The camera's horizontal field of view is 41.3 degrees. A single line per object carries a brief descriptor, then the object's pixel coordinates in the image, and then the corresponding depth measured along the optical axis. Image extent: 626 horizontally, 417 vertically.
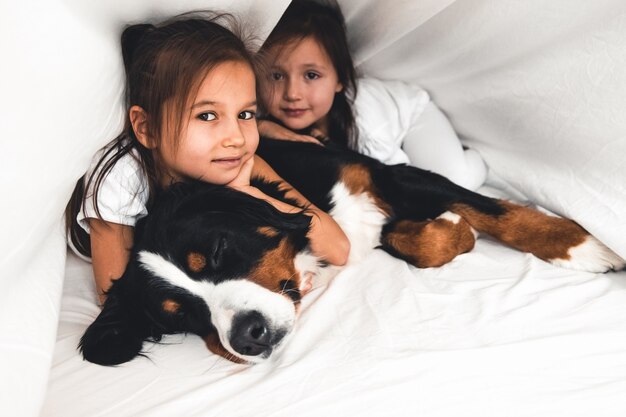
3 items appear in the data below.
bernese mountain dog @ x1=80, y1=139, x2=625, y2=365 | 0.85
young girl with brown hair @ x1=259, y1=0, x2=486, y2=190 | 1.12
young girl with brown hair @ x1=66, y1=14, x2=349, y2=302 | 0.90
